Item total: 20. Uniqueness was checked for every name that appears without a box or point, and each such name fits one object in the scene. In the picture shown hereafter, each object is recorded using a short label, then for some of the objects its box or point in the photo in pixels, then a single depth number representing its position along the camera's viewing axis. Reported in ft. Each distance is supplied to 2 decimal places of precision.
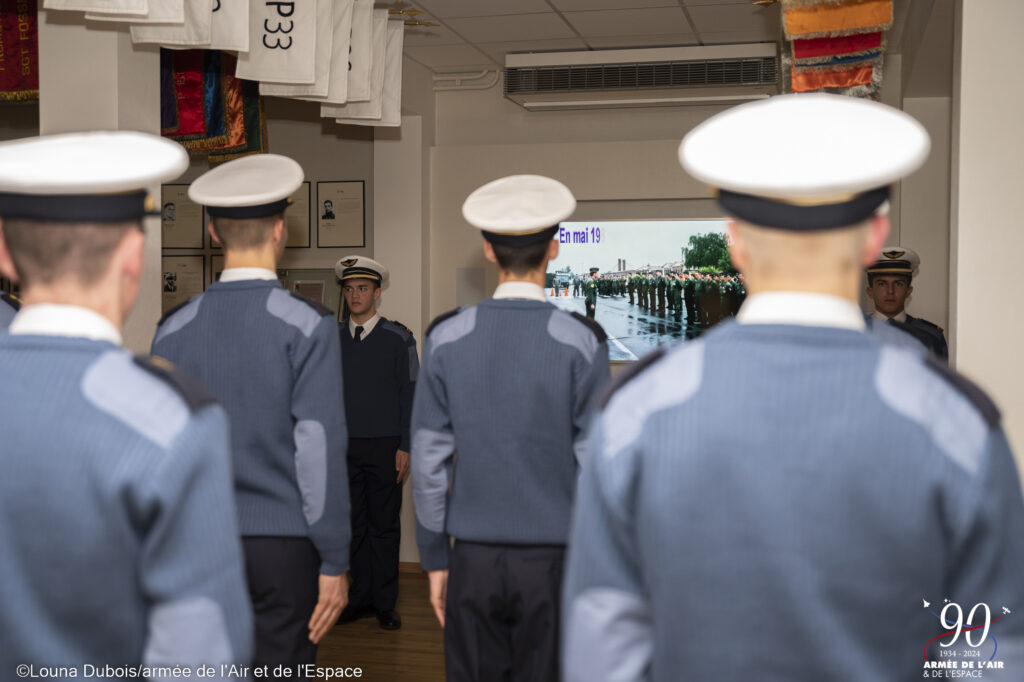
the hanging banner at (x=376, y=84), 15.44
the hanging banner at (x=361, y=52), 14.48
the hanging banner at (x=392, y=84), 16.05
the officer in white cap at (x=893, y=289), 16.47
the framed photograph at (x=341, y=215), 21.54
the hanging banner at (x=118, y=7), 9.24
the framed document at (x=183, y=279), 22.85
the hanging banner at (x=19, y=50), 14.17
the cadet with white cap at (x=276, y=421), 8.21
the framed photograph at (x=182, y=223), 22.86
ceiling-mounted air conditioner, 19.66
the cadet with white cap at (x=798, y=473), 3.77
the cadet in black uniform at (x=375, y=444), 17.48
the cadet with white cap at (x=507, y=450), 8.52
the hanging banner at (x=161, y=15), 9.44
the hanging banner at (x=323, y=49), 13.09
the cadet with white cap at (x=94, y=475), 4.07
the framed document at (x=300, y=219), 22.02
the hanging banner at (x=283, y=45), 12.74
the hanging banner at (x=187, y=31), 10.49
